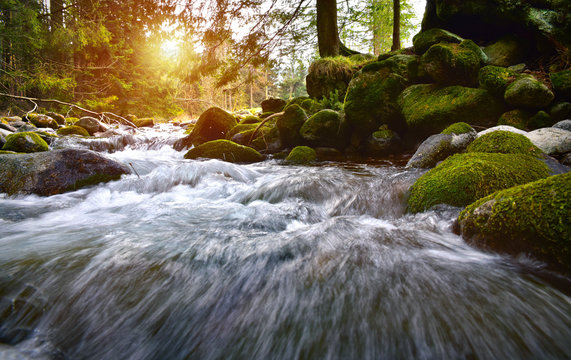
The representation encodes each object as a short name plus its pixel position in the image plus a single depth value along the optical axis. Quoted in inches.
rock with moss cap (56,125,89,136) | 418.7
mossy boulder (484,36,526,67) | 250.7
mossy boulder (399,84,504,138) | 209.0
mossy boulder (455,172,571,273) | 57.8
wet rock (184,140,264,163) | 309.7
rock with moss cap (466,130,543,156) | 128.0
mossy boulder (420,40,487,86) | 221.3
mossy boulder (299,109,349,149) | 300.5
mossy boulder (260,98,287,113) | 545.3
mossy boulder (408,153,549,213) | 97.5
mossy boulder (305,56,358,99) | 413.7
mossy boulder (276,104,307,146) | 332.8
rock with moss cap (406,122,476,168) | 171.9
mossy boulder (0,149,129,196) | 152.2
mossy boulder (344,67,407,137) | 266.5
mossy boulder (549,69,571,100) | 182.1
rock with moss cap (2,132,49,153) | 231.0
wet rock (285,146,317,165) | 291.6
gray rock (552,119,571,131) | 162.4
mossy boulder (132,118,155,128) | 729.6
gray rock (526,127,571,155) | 142.9
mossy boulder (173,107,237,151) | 412.5
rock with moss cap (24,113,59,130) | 466.6
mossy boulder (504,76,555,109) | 182.2
